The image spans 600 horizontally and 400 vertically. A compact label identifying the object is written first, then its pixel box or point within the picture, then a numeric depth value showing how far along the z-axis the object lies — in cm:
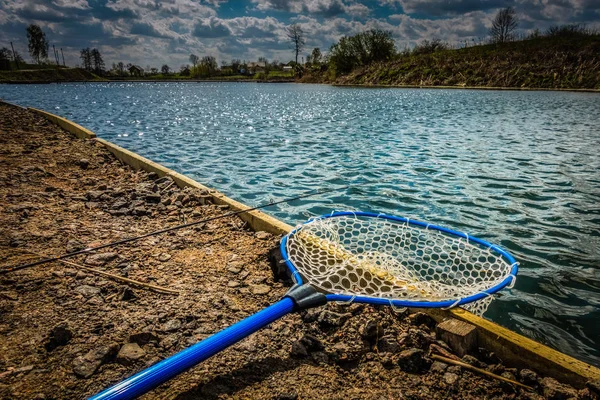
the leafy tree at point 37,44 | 12319
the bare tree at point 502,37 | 6846
